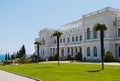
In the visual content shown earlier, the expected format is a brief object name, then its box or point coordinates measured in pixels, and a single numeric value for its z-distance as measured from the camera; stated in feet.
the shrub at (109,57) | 69.60
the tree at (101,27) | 45.68
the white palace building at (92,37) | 76.33
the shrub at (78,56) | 89.57
